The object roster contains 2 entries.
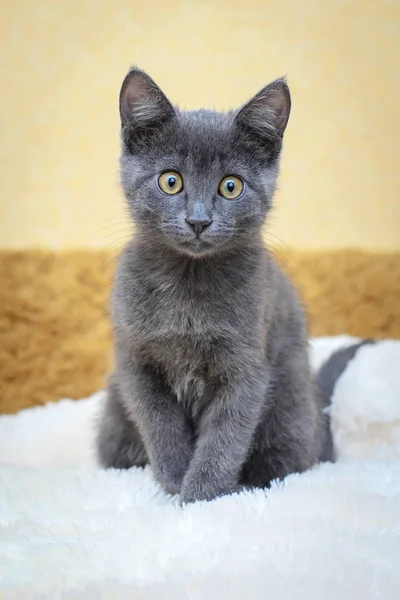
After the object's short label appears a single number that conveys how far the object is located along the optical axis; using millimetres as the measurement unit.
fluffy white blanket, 350
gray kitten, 446
